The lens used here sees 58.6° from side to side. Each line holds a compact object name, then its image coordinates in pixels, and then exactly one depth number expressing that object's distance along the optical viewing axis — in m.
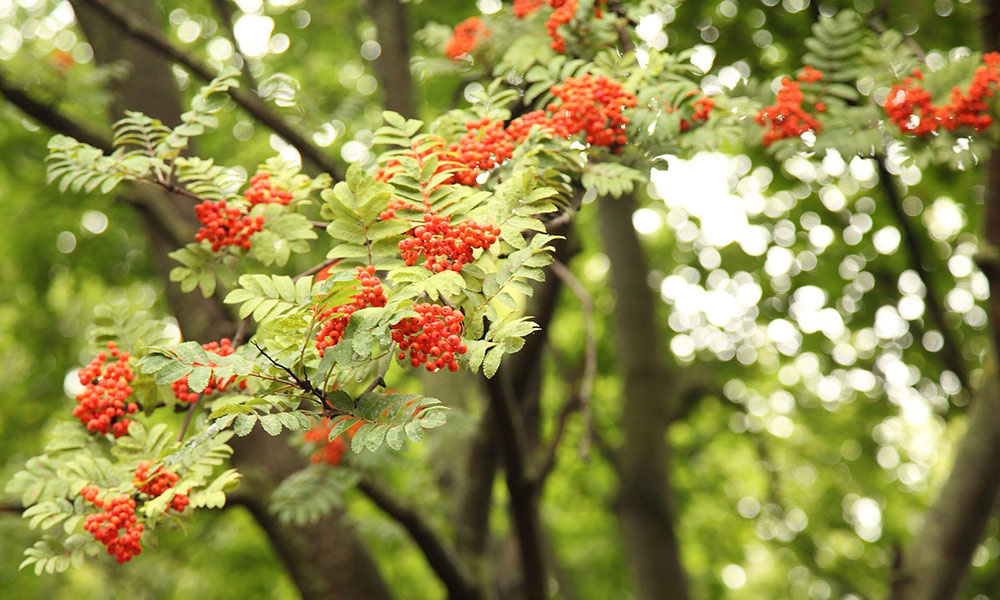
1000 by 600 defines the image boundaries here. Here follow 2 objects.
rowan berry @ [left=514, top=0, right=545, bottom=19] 3.26
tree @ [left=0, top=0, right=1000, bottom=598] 4.06
